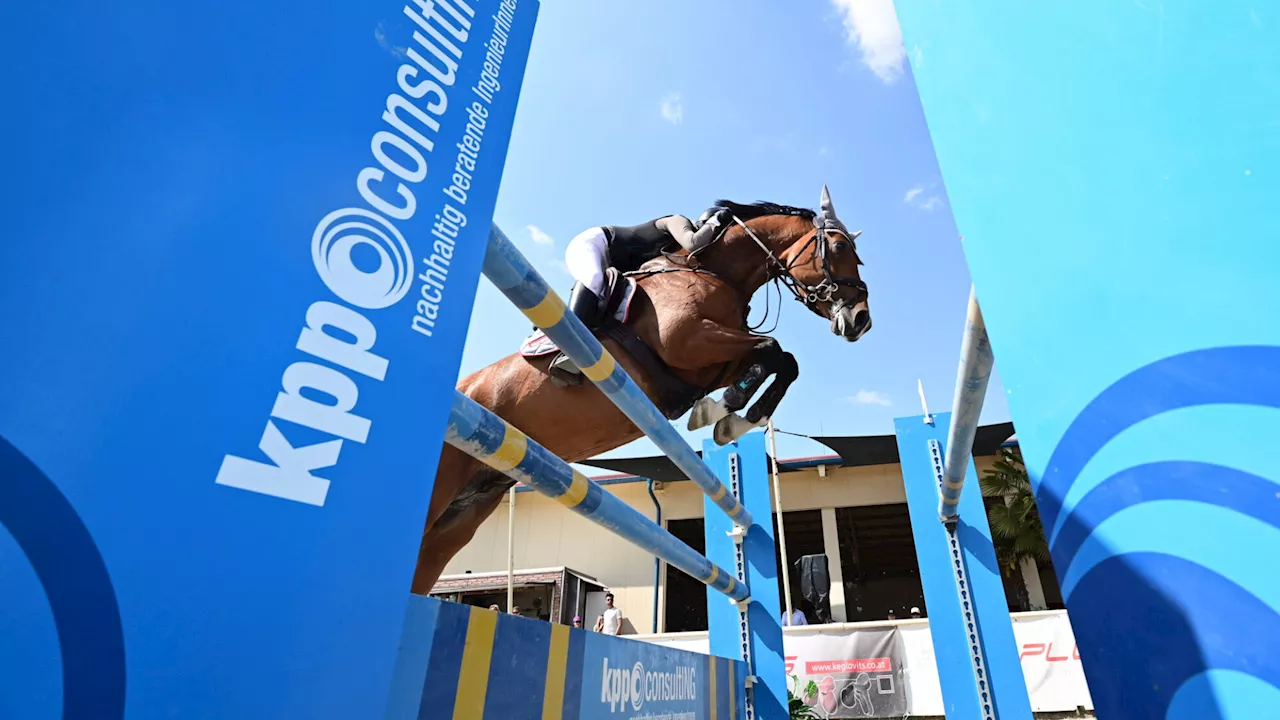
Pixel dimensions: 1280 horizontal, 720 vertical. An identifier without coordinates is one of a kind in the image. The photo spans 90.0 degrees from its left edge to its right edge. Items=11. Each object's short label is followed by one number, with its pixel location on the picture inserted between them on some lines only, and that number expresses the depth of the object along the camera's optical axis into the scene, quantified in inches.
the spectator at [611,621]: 248.8
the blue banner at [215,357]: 13.6
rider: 81.7
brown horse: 73.9
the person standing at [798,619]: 257.1
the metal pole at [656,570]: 336.5
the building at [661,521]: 322.0
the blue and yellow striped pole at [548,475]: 33.4
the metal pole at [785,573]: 192.2
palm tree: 318.0
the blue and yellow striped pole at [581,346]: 36.1
